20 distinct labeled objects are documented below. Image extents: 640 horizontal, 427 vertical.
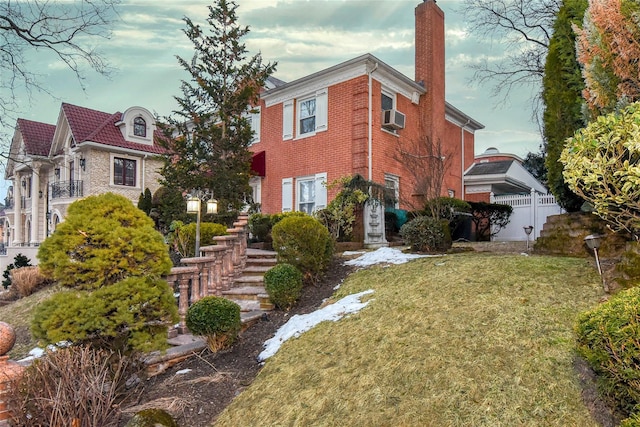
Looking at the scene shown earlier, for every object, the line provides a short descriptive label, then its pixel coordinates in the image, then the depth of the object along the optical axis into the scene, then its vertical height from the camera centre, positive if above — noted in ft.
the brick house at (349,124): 43.91 +11.94
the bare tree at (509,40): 49.83 +23.87
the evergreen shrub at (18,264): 59.62 -6.94
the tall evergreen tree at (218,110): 41.22 +11.96
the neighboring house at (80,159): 71.87 +12.06
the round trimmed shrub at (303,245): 23.85 -1.59
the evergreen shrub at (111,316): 13.43 -3.50
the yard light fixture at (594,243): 15.49 -0.95
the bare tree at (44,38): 33.78 +16.45
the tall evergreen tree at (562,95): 21.66 +7.28
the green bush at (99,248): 13.98 -1.07
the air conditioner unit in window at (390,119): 45.16 +11.92
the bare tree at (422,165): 35.81 +5.49
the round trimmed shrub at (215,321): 17.06 -4.53
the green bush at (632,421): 7.88 -4.19
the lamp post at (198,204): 30.58 +1.28
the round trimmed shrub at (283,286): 21.17 -3.69
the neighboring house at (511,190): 45.78 +4.75
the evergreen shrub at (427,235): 29.30 -1.20
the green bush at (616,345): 8.32 -2.87
